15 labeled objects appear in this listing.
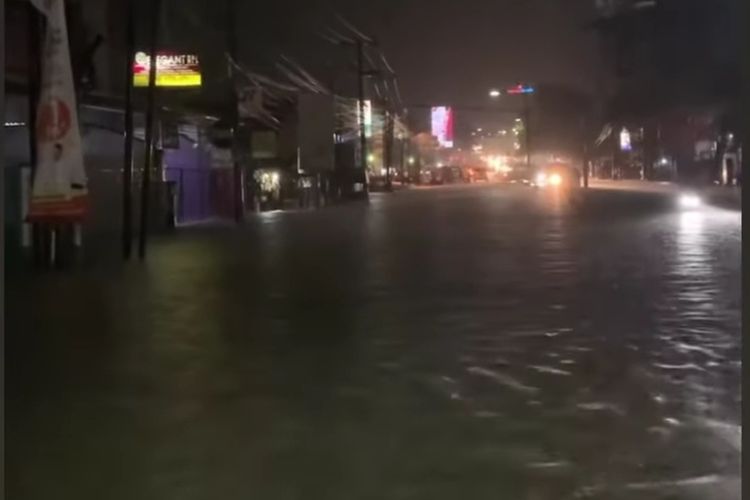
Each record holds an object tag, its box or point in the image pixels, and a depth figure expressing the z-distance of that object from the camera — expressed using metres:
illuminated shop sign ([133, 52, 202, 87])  36.47
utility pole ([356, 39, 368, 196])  64.81
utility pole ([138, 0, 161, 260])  19.73
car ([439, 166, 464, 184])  107.94
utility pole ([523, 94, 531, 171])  96.82
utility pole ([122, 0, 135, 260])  18.16
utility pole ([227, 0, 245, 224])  36.34
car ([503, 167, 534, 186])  89.69
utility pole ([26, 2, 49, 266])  15.57
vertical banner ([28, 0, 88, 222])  14.99
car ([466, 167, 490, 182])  114.11
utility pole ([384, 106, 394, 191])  78.30
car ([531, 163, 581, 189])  73.00
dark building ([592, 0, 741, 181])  45.12
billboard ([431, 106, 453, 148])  139.12
